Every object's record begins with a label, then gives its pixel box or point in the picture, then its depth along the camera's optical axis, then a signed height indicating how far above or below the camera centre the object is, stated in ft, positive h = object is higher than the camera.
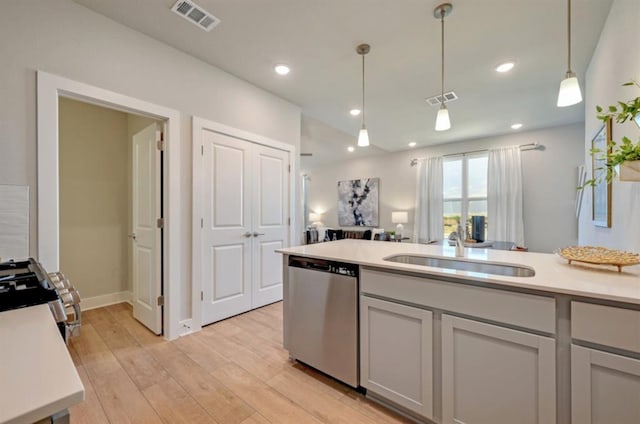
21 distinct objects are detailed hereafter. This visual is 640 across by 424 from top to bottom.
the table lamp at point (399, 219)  20.47 -0.60
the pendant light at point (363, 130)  8.05 +2.42
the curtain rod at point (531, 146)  16.15 +3.94
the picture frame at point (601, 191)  6.58 +0.52
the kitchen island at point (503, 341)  3.31 -1.94
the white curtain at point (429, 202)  19.36 +0.68
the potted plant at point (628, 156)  3.78 +0.80
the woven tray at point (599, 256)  4.06 -0.74
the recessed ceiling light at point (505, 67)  9.06 +4.94
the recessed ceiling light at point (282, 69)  9.15 +4.91
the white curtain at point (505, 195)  16.34 +0.98
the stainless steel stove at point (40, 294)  2.84 -0.94
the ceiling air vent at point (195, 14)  6.48 +4.96
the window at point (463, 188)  18.04 +1.62
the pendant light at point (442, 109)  6.48 +2.47
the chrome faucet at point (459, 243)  5.93 -0.70
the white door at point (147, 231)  8.27 -0.63
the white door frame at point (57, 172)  5.90 +1.03
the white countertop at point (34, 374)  1.45 -1.02
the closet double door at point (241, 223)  9.07 -0.45
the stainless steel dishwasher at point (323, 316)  5.68 -2.38
